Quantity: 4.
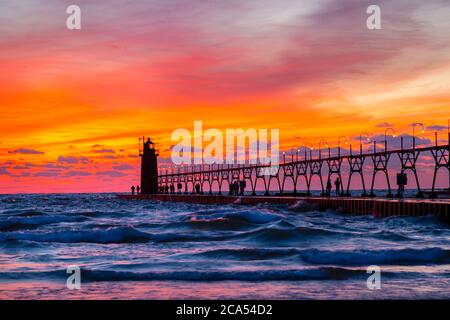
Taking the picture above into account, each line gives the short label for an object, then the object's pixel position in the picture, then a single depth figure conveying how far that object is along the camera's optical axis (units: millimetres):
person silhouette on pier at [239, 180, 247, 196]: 84262
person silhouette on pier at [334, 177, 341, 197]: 67375
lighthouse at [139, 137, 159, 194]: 118562
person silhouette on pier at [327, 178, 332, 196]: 68000
